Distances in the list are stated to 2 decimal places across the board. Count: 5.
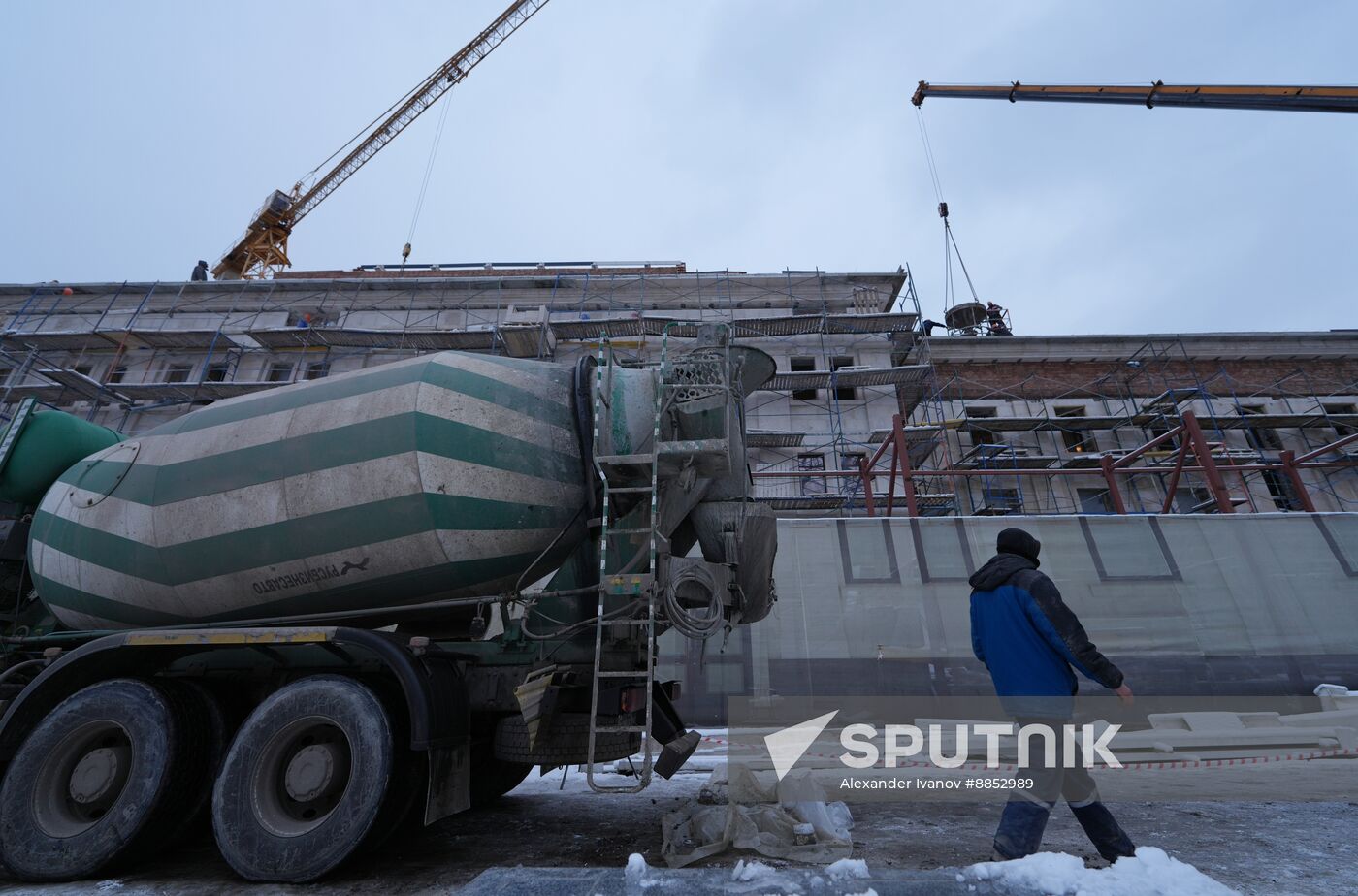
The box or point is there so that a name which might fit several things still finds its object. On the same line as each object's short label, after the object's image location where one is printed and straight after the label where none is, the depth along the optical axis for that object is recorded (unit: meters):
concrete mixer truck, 3.89
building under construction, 20.62
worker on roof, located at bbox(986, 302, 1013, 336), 26.52
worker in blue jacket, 3.04
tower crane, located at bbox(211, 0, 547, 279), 38.72
